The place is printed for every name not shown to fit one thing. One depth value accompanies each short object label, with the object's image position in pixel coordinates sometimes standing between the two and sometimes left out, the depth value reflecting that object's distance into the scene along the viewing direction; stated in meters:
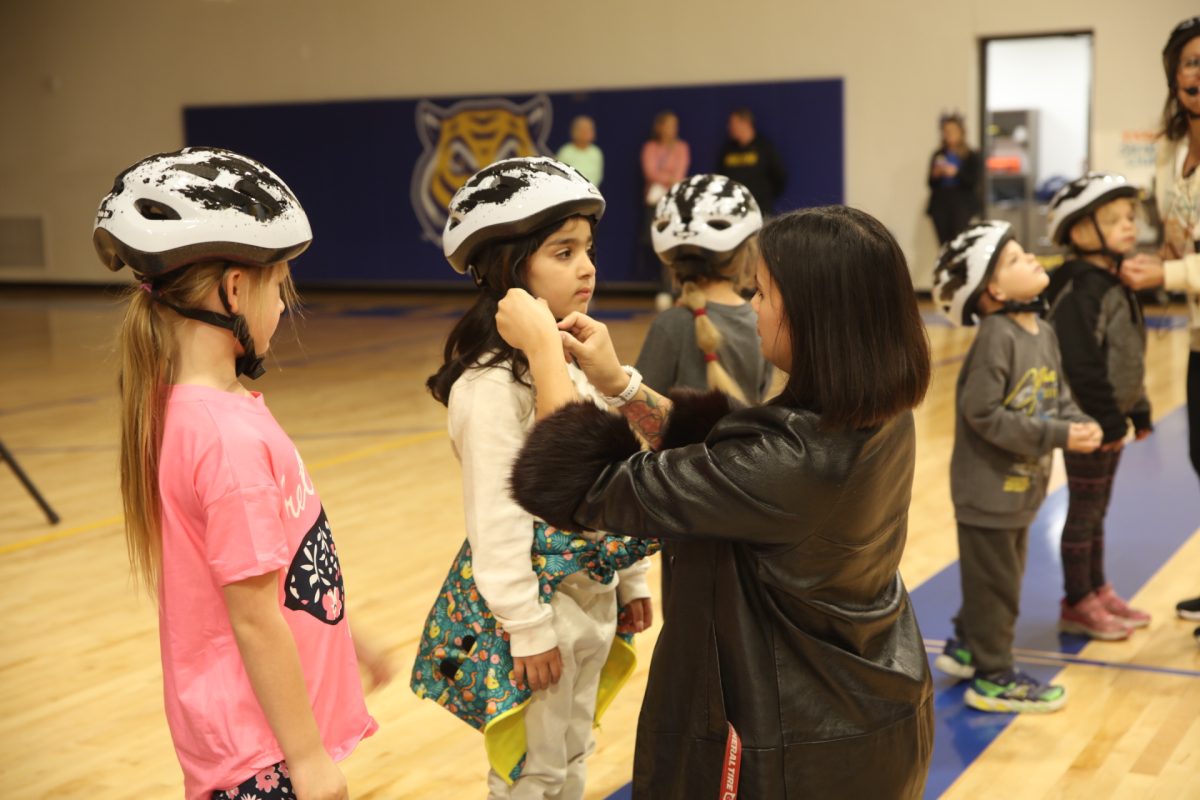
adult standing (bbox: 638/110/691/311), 14.69
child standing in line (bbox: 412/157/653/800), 2.36
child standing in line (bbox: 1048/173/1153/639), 4.30
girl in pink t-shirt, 1.81
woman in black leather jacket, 1.76
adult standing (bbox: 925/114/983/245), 13.45
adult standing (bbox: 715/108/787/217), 14.39
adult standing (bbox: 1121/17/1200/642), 4.10
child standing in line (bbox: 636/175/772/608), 3.51
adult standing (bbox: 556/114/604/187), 14.66
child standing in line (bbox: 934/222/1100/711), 3.80
